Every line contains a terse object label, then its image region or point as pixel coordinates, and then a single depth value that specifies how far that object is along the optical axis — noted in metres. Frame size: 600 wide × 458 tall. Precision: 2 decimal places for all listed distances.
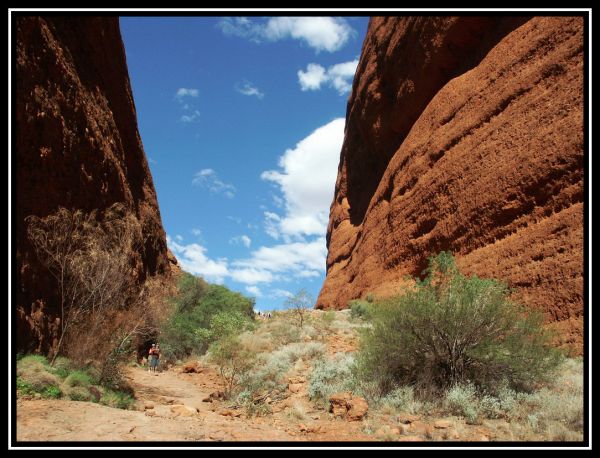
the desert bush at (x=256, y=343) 14.81
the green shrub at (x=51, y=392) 7.31
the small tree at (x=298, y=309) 22.23
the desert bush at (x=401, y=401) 7.21
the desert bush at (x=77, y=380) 8.15
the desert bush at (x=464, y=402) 6.59
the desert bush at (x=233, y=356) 12.07
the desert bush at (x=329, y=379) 8.98
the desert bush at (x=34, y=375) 7.38
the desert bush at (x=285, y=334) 16.30
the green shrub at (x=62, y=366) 8.51
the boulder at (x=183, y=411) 7.93
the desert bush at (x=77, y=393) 7.73
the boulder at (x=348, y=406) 7.09
